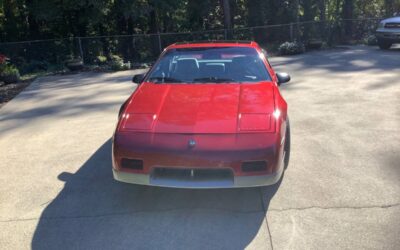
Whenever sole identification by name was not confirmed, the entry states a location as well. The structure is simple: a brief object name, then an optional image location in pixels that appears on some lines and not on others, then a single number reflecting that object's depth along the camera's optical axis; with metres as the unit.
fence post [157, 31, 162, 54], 17.88
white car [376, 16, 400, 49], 15.63
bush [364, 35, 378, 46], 18.38
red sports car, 3.70
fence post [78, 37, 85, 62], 16.69
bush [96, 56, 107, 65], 16.65
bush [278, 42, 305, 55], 16.67
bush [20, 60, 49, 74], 15.94
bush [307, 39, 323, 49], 17.78
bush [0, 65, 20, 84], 12.38
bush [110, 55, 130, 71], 14.26
